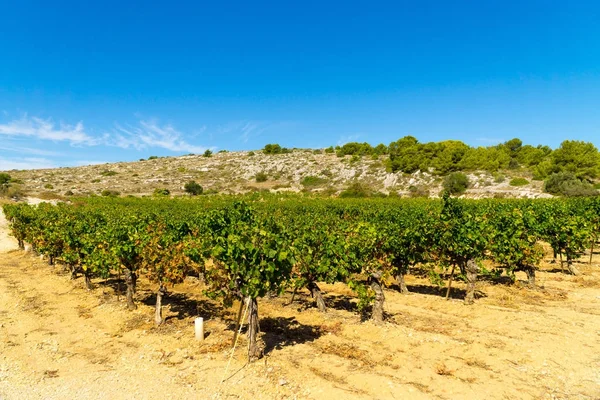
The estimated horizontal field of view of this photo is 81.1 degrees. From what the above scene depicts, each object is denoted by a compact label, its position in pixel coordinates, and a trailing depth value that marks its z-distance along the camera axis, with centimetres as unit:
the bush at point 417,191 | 6019
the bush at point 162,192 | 6949
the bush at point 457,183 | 5828
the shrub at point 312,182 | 7850
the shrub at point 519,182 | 5528
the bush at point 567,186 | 4659
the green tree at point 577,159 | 5544
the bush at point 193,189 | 7469
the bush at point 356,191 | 6097
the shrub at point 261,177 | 8712
